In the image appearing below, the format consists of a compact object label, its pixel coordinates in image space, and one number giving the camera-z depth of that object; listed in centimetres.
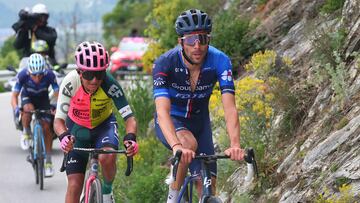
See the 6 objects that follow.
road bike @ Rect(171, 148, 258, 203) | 897
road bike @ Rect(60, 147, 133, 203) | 1091
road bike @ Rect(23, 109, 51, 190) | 1747
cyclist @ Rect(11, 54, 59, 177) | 1858
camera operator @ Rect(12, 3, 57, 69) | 2432
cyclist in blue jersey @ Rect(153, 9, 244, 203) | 1001
